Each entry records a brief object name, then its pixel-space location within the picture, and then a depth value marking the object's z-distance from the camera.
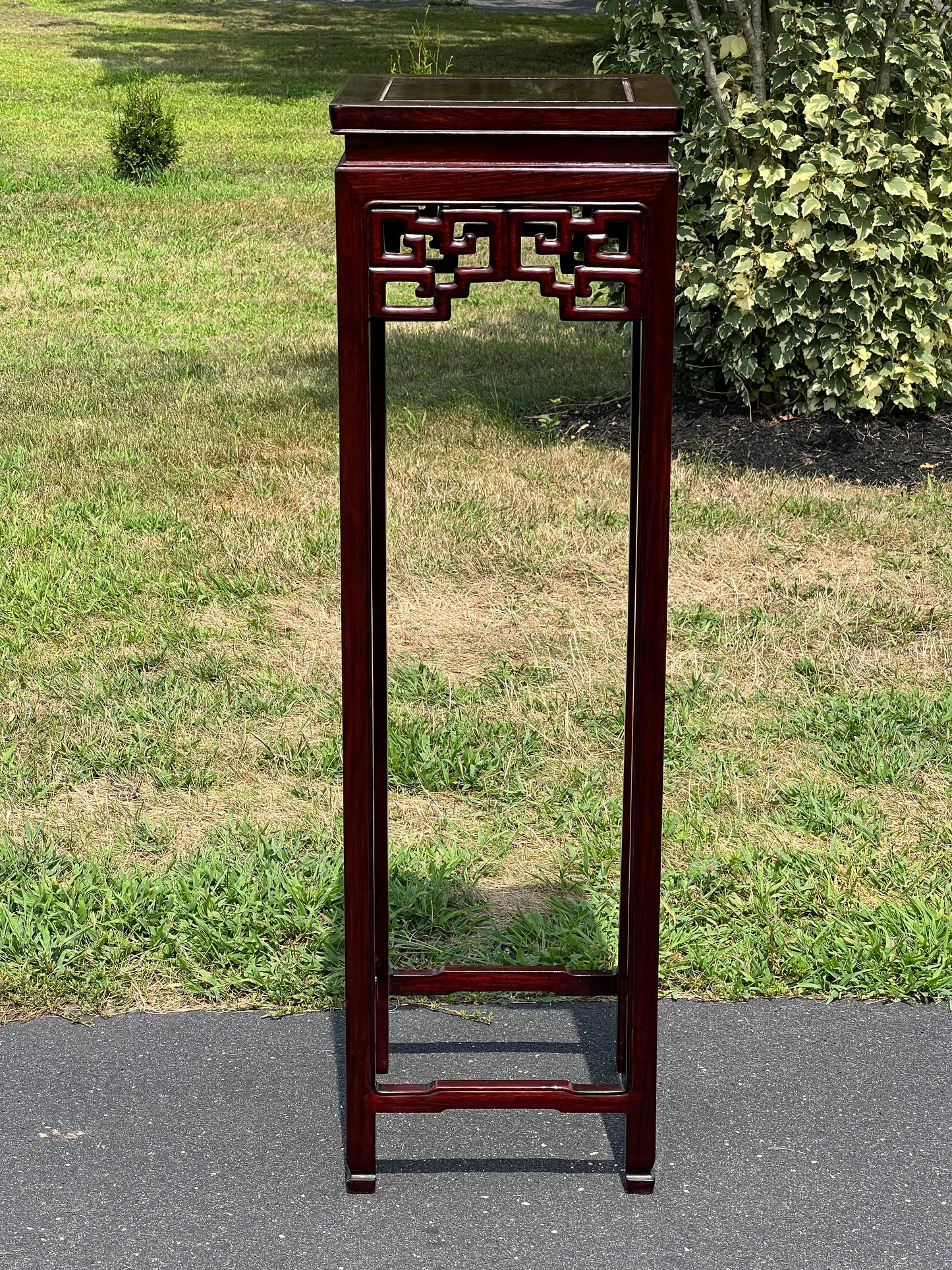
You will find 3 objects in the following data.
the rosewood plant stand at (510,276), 2.16
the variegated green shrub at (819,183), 5.84
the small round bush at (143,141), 12.36
